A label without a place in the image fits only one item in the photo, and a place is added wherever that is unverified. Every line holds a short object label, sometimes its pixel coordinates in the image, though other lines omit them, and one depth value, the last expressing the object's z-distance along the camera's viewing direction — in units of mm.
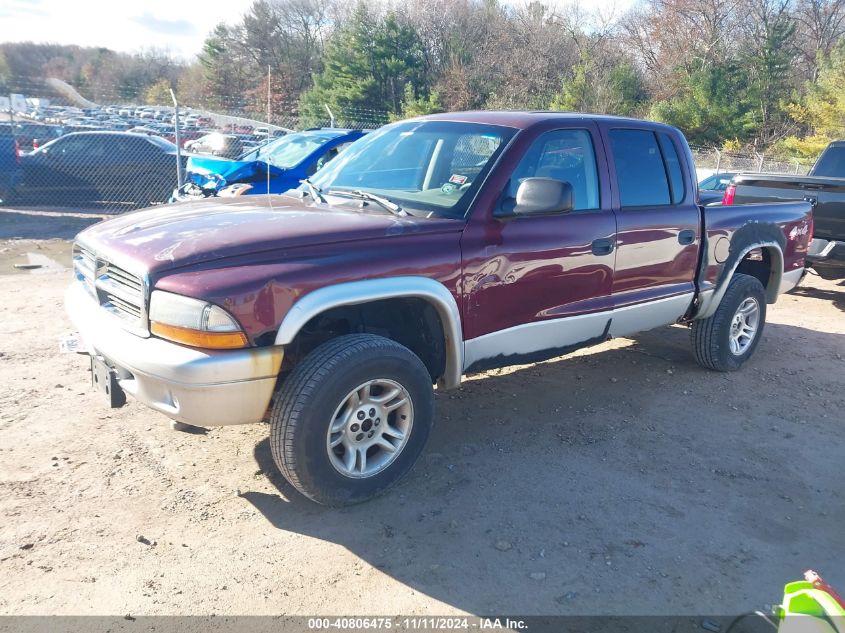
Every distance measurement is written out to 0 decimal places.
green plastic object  2137
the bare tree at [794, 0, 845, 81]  36688
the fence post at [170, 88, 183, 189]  11292
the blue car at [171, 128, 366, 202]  8812
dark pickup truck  7539
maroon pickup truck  2936
